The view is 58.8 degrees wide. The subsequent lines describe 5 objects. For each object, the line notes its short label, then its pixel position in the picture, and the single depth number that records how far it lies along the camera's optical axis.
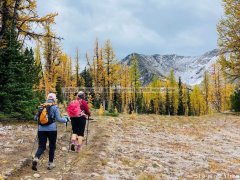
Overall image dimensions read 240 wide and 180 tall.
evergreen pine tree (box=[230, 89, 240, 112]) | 19.99
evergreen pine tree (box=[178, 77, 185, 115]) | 43.85
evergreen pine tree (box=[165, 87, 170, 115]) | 44.22
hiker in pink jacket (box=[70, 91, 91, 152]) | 7.67
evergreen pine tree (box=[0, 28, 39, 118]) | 10.53
